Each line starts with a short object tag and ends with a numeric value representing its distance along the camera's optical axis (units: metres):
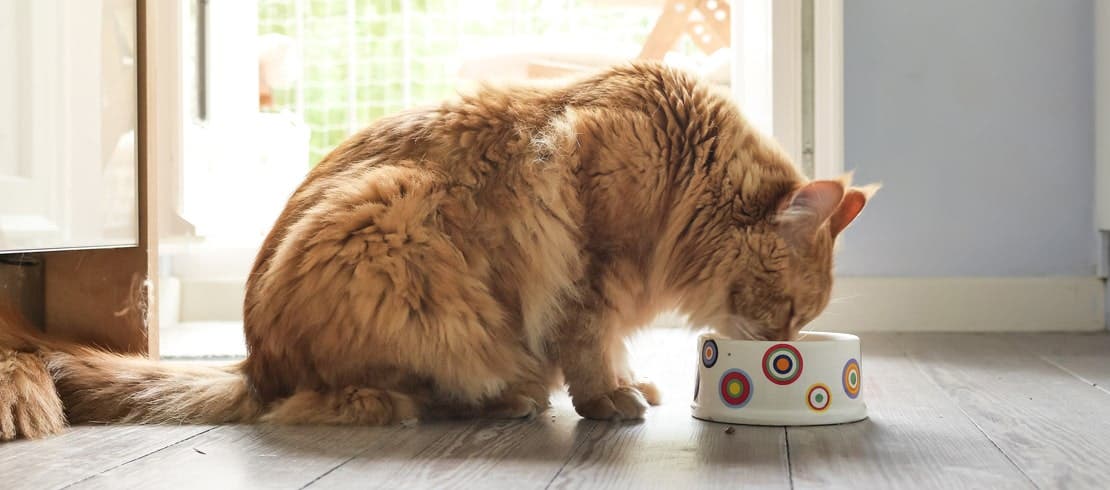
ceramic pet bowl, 1.67
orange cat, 1.67
